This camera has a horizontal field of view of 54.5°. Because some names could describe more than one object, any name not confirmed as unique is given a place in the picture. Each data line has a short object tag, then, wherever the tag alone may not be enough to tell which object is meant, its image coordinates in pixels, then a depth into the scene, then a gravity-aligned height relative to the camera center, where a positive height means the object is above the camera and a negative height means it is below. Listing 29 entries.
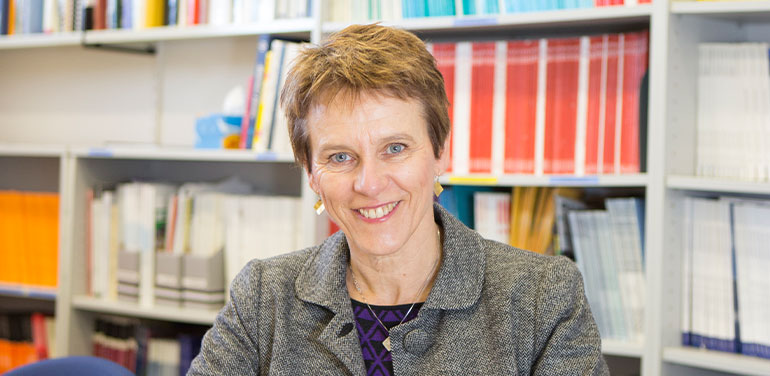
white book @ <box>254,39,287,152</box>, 2.30 +0.30
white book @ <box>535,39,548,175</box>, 2.01 +0.21
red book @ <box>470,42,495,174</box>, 2.06 +0.24
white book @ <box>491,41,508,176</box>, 2.05 +0.23
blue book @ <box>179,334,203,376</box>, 2.51 -0.54
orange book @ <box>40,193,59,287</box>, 2.70 -0.19
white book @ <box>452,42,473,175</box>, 2.08 +0.23
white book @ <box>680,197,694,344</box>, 1.89 -0.18
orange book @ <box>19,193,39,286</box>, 2.73 -0.19
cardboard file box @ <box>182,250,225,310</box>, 2.39 -0.30
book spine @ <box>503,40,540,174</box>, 2.02 +0.24
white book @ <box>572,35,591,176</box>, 1.97 +0.23
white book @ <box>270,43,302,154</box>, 2.28 +0.19
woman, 1.27 -0.15
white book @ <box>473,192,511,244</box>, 2.10 -0.06
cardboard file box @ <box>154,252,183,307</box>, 2.45 -0.30
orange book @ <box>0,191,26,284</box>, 2.76 -0.19
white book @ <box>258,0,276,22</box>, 2.33 +0.56
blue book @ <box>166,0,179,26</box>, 2.51 +0.60
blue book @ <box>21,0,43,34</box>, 2.74 +0.63
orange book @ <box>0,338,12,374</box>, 2.82 -0.64
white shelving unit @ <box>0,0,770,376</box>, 1.83 +0.25
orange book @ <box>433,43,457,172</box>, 2.10 +0.37
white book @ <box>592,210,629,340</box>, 1.96 -0.20
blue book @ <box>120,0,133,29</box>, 2.57 +0.60
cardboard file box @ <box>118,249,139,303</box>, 2.52 -0.29
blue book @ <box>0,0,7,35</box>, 2.80 +0.64
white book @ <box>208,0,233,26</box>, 2.41 +0.58
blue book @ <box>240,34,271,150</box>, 2.34 +0.33
